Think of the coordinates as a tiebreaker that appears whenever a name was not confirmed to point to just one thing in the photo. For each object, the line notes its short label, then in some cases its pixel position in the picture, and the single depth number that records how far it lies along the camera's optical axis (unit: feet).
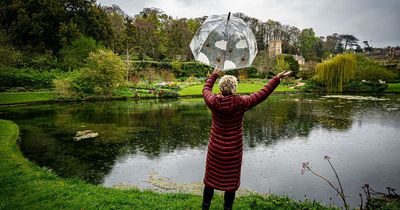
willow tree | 145.25
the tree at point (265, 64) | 202.69
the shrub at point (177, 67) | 181.83
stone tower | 288.80
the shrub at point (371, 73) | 155.12
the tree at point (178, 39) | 222.69
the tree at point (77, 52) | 134.91
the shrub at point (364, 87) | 146.51
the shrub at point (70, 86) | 105.19
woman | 13.99
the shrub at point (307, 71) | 177.68
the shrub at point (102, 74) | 110.52
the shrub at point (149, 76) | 146.20
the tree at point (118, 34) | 181.43
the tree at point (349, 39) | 462.07
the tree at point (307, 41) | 346.74
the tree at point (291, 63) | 207.14
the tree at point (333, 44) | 401.66
